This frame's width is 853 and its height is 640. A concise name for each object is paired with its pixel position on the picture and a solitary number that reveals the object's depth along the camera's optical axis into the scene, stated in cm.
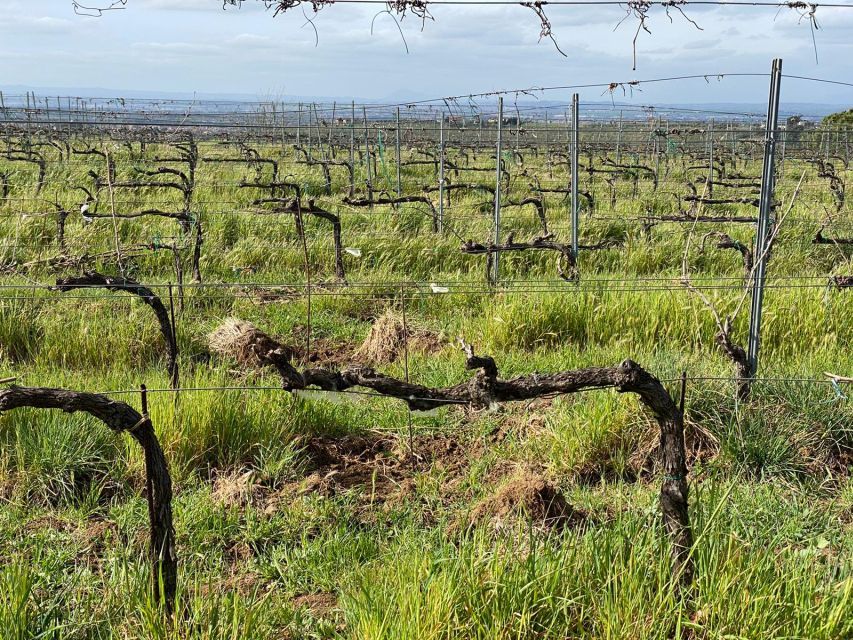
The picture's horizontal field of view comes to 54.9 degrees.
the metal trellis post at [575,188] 727
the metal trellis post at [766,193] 452
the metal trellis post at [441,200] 1021
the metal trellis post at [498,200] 800
